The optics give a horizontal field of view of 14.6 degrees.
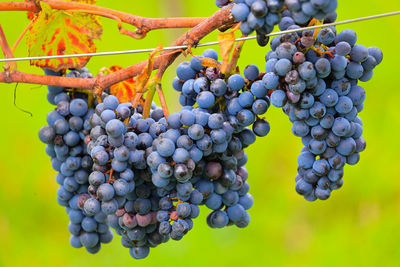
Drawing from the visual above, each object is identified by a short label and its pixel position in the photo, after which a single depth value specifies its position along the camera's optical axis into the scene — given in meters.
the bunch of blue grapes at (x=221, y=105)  1.38
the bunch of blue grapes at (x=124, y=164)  1.39
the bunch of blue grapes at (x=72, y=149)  1.48
